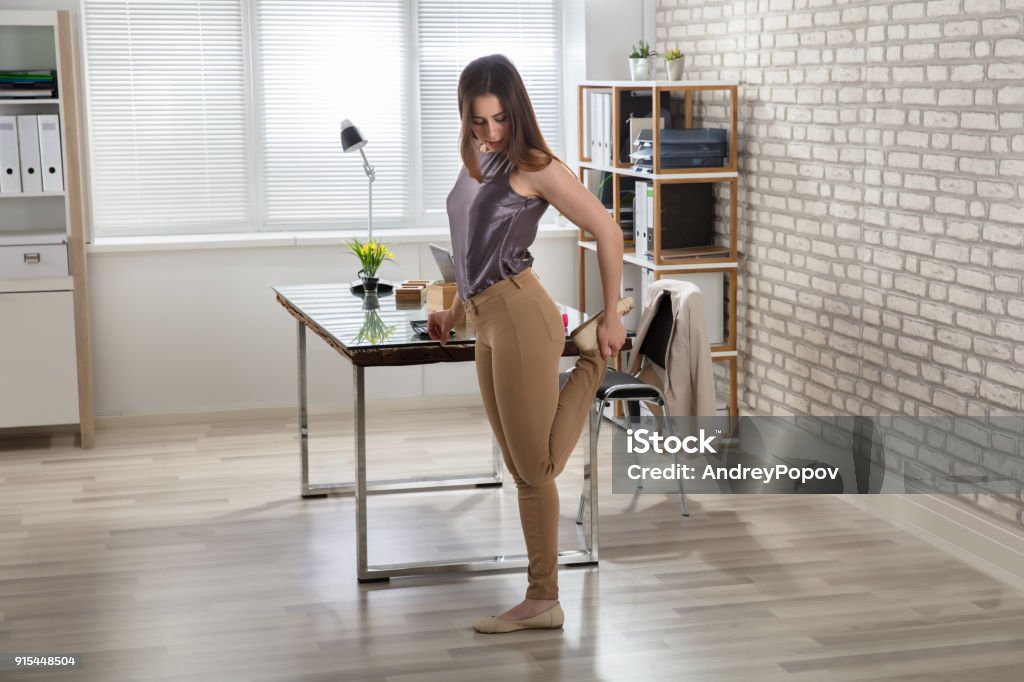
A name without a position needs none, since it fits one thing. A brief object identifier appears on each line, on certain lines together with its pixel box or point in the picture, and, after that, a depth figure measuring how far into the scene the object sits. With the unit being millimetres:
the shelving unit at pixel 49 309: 5477
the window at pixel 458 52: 6500
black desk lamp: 5016
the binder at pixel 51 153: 5461
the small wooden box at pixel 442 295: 4238
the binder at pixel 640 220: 5565
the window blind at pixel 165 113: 6074
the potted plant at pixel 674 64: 5805
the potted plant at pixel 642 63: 6012
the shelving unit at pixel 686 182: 5391
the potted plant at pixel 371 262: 4871
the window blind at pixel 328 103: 6293
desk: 3770
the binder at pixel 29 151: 5434
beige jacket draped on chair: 4649
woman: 3221
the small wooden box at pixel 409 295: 4566
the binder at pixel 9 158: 5402
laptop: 4328
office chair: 4539
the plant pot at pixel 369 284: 4871
